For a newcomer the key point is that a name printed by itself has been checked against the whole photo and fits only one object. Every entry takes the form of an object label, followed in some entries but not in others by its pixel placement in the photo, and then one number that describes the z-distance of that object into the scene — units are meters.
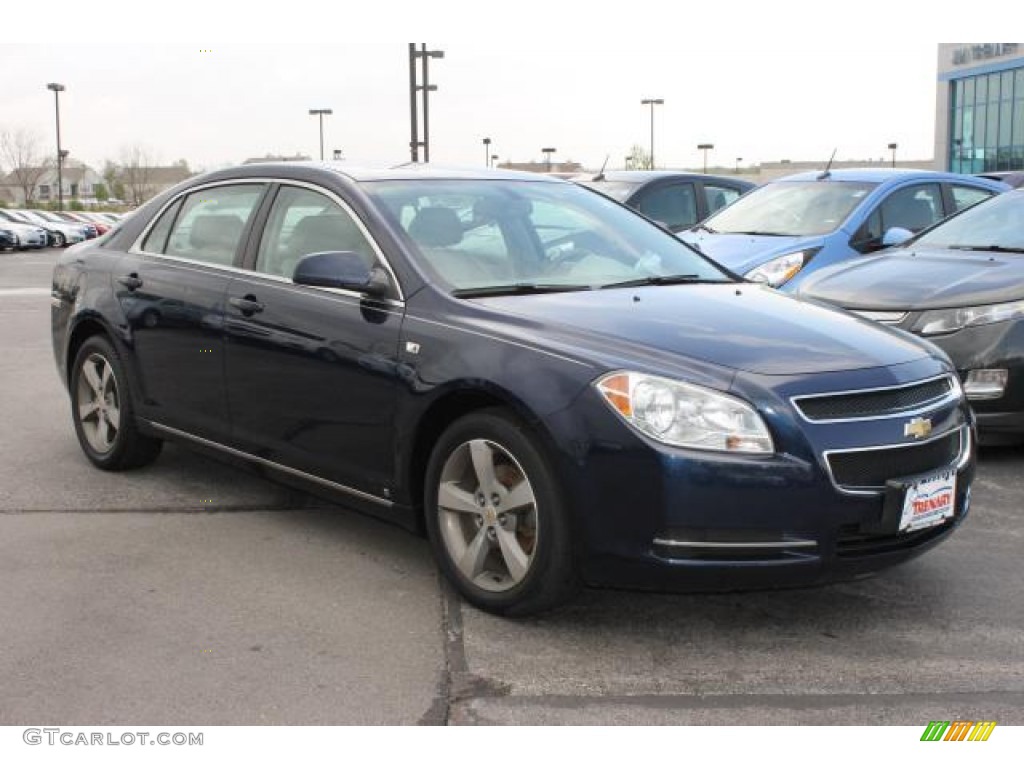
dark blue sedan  3.61
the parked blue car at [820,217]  8.84
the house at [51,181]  83.44
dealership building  53.00
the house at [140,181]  93.12
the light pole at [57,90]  61.75
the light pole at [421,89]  25.23
